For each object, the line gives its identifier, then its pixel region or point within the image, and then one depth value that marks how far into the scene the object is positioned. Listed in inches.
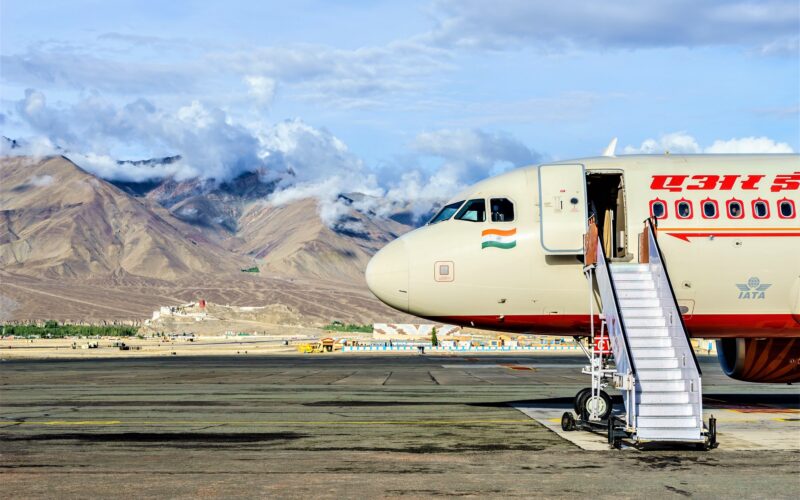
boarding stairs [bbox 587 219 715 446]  791.7
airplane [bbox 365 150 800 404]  977.5
